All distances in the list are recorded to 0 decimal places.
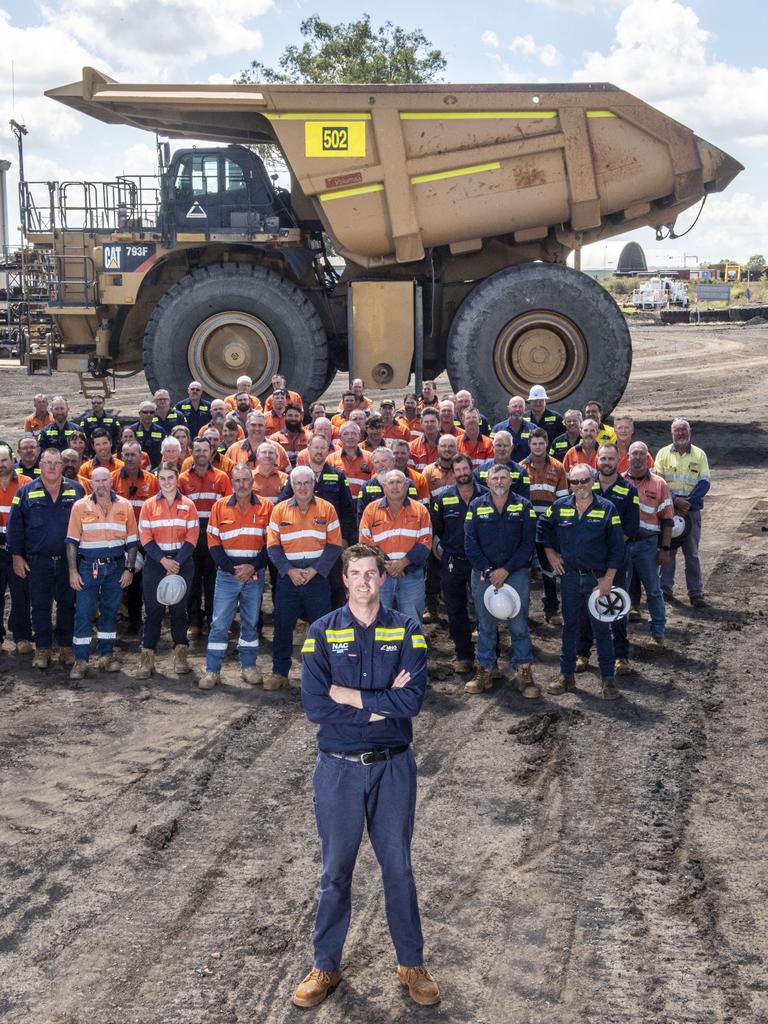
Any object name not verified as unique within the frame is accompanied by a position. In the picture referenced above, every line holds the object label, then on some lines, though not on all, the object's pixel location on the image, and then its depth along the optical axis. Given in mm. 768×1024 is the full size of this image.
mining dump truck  15391
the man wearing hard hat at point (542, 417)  12234
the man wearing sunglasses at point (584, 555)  8961
